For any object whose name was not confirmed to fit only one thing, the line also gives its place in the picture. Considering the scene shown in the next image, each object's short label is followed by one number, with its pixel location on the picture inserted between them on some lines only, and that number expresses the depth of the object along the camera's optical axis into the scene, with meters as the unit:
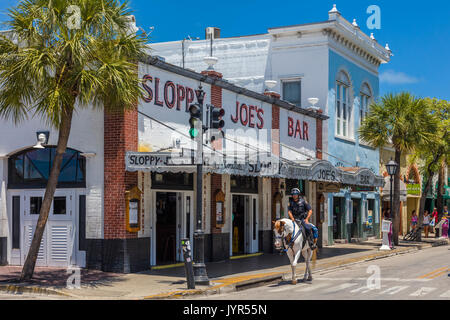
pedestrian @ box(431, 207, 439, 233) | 38.41
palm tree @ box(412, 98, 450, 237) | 28.80
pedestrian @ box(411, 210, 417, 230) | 37.72
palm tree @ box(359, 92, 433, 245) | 27.80
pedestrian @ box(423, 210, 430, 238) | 37.66
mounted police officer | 15.45
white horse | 14.66
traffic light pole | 14.41
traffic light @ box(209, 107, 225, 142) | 14.65
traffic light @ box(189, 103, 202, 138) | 14.33
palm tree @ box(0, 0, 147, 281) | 13.47
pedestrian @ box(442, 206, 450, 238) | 36.25
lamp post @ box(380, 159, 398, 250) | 26.94
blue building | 29.09
